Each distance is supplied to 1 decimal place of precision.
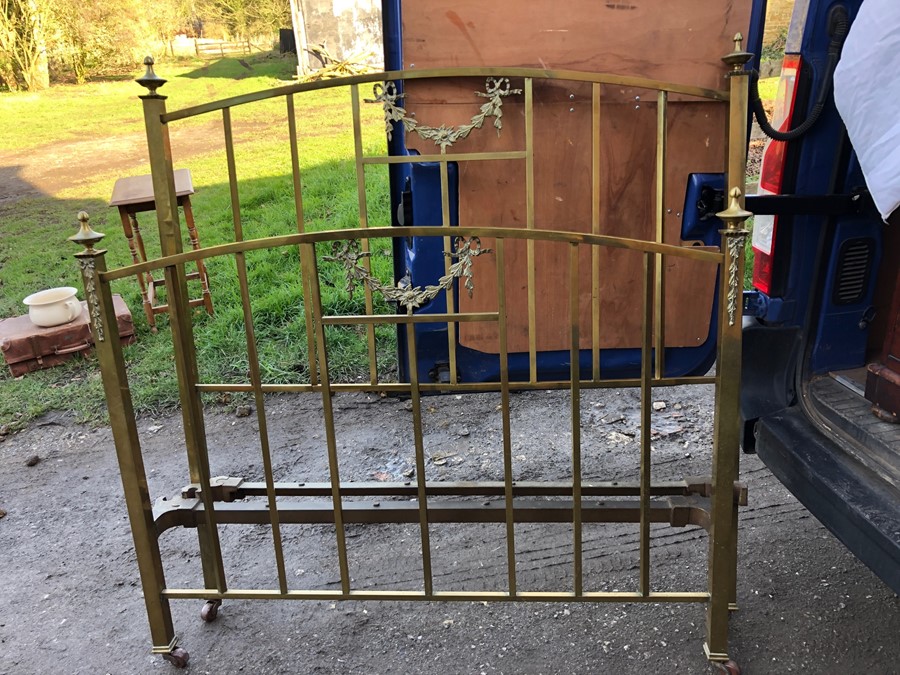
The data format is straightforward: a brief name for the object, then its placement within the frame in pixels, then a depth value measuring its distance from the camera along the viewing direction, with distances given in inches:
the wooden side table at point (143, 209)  181.8
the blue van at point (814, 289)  80.4
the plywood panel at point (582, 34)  95.0
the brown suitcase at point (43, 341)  167.2
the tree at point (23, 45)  540.4
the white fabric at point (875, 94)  64.5
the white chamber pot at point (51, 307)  169.3
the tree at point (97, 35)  593.9
